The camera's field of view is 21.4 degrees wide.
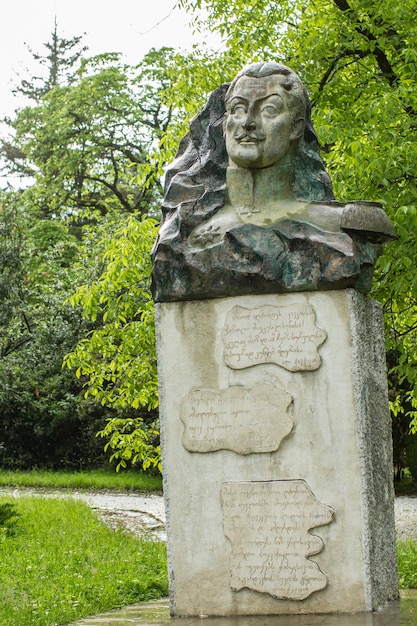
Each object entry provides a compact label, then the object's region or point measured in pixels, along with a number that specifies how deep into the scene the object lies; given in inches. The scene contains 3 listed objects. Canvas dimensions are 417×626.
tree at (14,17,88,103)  1573.6
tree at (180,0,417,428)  354.6
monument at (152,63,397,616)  215.5
